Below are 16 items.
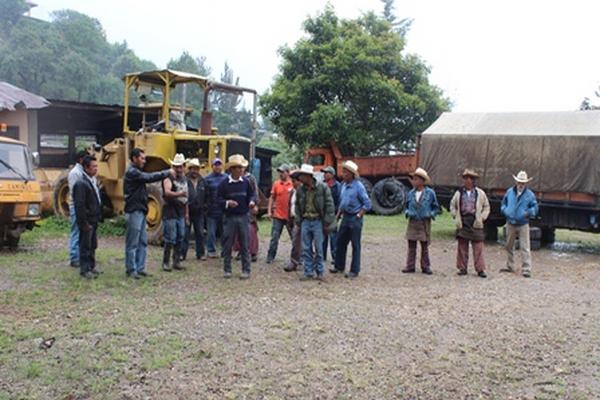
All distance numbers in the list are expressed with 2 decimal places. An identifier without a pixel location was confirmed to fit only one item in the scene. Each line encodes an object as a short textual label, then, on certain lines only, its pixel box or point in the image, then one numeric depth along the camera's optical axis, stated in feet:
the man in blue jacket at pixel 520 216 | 30.89
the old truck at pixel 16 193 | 29.81
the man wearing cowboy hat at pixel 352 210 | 28.50
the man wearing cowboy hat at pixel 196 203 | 30.17
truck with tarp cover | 40.06
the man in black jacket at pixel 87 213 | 24.77
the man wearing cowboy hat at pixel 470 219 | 30.01
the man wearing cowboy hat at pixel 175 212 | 27.02
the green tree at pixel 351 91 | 69.97
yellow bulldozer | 36.47
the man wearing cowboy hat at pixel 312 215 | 27.45
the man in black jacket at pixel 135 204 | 25.20
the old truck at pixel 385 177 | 63.77
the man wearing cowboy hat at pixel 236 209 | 26.45
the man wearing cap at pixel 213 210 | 30.04
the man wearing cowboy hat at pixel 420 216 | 30.22
